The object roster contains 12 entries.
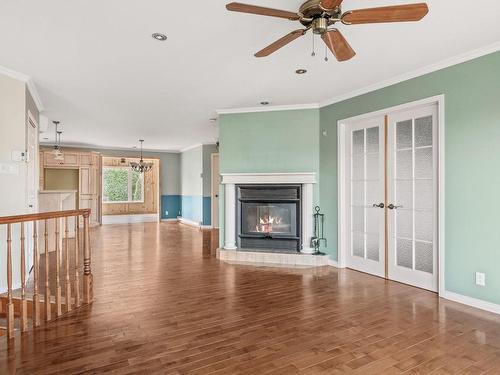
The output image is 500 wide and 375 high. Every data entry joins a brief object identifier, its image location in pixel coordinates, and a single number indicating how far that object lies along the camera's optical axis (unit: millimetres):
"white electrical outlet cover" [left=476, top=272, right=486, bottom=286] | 3277
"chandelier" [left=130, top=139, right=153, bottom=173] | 10539
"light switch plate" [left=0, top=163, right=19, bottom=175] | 3775
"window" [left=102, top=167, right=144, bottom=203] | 11227
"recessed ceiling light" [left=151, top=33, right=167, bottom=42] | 2914
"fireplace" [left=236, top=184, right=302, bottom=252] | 5336
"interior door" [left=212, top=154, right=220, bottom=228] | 9430
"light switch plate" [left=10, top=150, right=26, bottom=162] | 3878
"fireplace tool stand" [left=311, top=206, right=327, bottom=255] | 5176
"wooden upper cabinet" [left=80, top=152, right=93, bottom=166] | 9953
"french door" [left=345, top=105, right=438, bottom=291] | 3877
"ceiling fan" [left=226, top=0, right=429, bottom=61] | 1959
